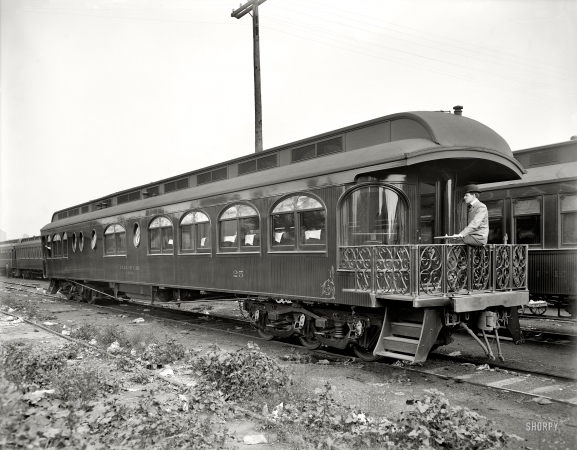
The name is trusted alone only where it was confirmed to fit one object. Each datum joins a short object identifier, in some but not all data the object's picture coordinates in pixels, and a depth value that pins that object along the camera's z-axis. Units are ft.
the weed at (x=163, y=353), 25.94
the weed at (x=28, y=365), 19.44
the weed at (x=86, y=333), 32.96
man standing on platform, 23.76
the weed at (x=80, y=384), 17.93
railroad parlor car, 23.25
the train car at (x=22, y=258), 105.19
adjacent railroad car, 31.94
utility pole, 53.57
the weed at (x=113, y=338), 30.42
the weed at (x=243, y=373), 19.40
